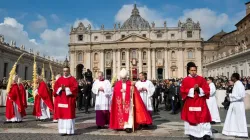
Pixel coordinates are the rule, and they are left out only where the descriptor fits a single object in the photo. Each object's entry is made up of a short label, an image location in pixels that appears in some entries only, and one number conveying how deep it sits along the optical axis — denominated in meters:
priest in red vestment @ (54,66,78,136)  7.25
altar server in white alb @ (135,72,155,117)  9.48
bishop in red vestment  7.69
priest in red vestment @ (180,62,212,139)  6.10
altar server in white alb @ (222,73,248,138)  7.10
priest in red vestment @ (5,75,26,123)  9.85
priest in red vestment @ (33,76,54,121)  10.62
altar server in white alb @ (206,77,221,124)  8.91
